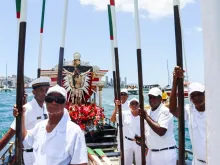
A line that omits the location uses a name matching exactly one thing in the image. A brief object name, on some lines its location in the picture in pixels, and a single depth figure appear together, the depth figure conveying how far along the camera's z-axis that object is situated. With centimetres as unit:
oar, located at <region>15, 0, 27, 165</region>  305
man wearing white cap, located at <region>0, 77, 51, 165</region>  396
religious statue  993
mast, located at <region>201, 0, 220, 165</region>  110
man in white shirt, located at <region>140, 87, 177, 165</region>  408
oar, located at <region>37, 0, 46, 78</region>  570
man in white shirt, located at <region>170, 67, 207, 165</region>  318
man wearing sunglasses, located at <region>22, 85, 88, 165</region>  229
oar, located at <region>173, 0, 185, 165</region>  267
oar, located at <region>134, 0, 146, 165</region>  400
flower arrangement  573
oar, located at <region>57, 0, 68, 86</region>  462
